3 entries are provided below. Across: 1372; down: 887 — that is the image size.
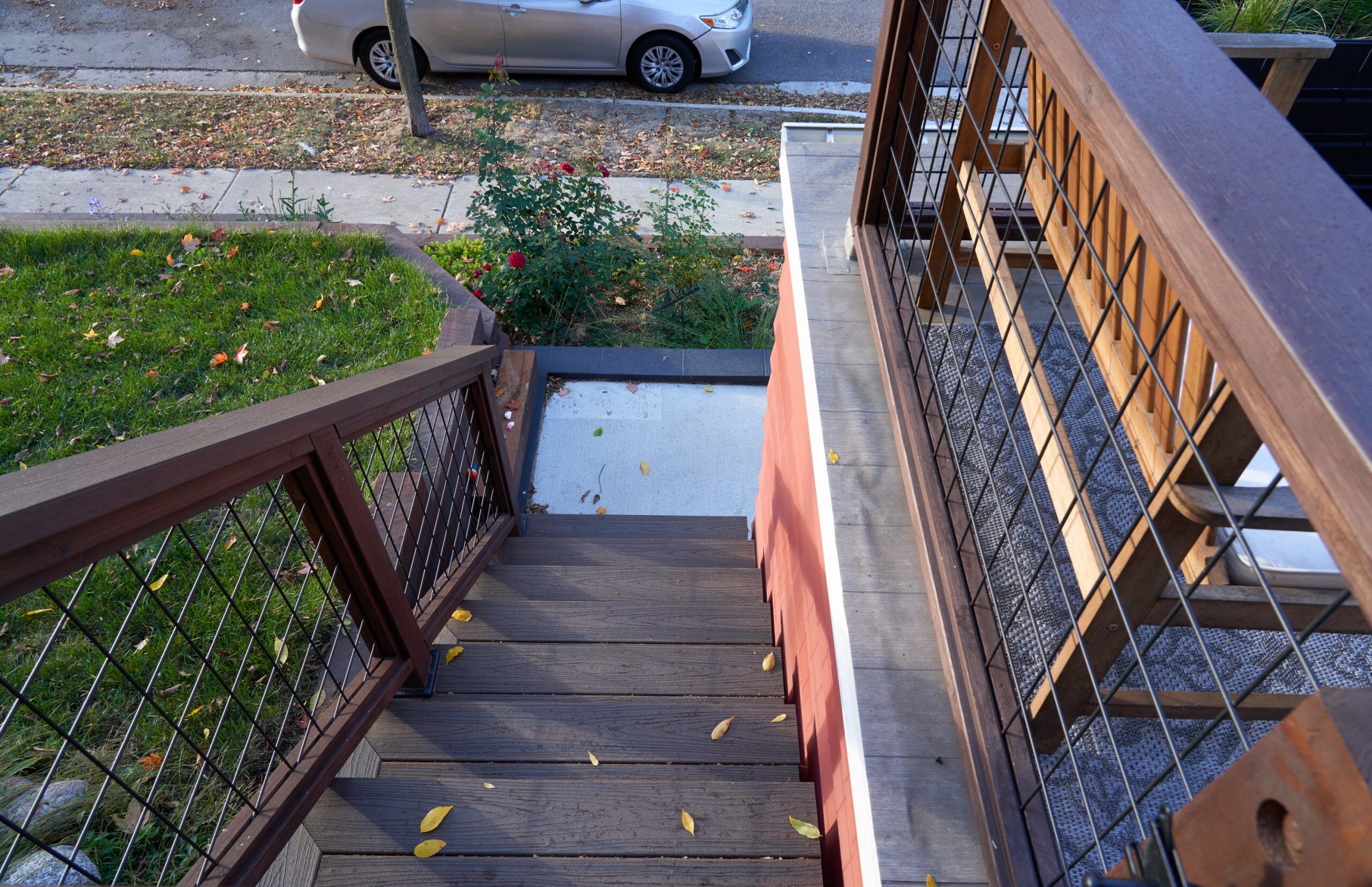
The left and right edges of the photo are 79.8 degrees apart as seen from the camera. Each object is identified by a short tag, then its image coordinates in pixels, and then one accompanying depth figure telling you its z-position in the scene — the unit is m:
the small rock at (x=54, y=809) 2.36
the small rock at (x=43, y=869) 2.21
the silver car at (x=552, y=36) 7.79
